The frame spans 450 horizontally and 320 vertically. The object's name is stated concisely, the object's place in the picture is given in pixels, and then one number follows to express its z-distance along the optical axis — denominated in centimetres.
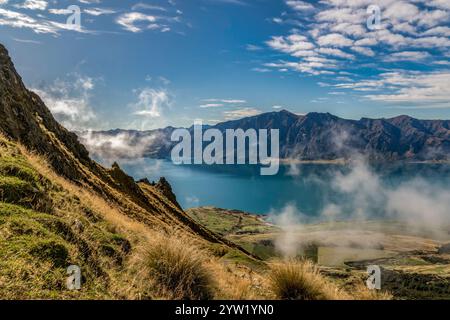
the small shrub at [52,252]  942
